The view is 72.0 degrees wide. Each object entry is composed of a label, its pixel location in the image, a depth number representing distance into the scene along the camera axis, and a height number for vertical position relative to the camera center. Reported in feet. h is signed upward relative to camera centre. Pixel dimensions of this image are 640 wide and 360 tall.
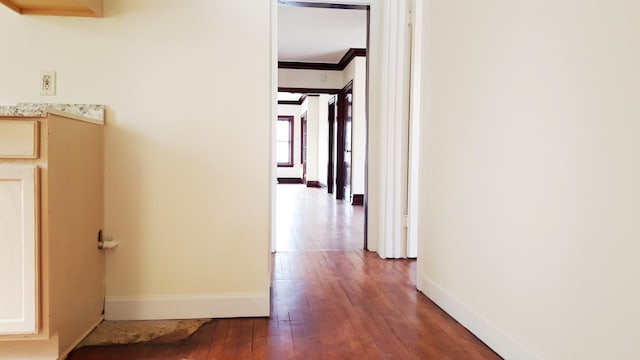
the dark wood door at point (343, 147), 25.52 +0.81
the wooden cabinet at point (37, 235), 4.79 -0.89
